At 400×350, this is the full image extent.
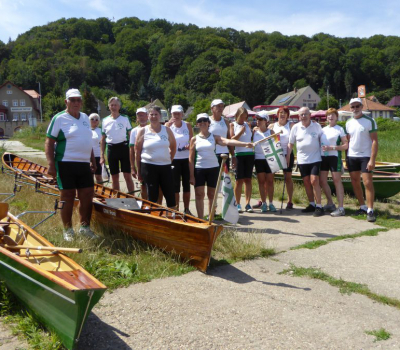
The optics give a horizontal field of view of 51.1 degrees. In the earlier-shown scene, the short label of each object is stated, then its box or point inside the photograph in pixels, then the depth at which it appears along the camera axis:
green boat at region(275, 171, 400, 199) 8.60
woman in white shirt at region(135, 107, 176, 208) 5.97
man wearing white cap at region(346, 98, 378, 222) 7.29
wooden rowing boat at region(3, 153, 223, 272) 4.61
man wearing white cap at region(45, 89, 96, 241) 5.46
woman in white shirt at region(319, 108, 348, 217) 7.76
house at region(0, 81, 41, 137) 94.00
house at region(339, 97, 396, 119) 94.69
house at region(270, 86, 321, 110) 111.88
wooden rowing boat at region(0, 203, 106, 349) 2.96
